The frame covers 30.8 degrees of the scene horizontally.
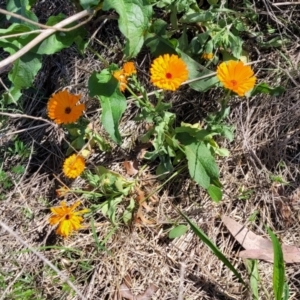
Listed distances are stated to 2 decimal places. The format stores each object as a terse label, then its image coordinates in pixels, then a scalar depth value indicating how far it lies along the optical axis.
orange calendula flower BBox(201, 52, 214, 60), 2.03
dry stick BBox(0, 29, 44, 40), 1.75
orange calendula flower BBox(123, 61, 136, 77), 1.96
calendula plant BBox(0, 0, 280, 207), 1.86
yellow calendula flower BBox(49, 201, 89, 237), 2.02
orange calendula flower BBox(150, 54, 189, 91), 1.86
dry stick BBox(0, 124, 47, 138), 2.23
